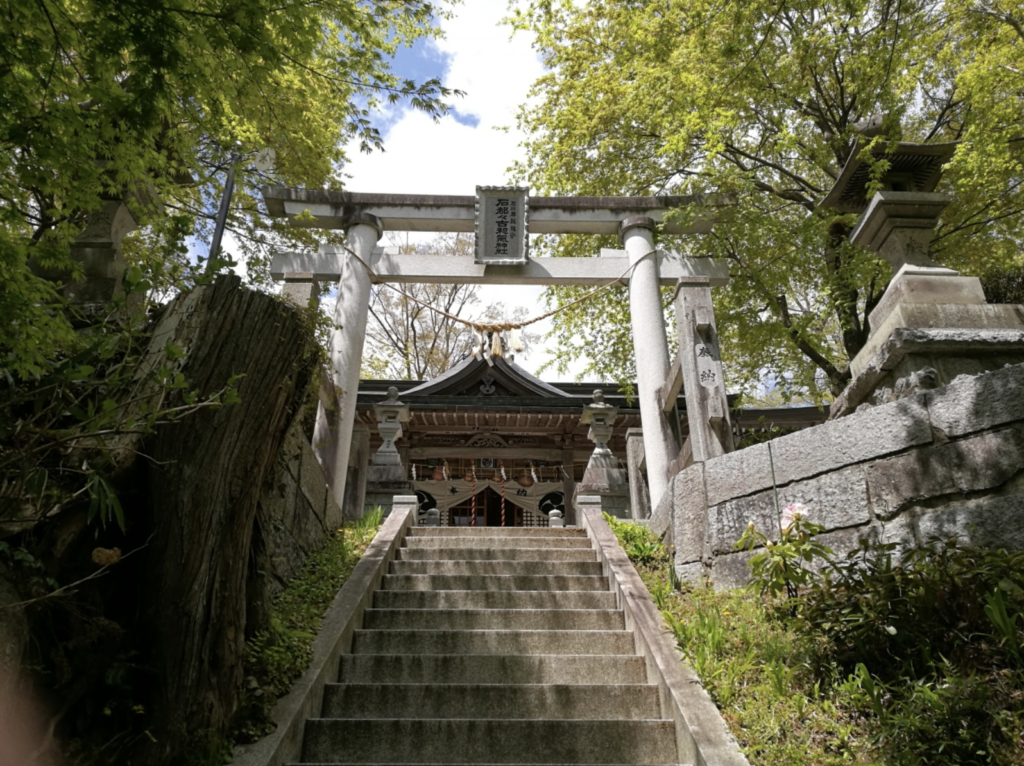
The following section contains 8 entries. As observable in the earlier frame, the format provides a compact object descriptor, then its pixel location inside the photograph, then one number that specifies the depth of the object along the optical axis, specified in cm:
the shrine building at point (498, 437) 1317
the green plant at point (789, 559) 435
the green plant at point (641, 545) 658
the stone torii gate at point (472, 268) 857
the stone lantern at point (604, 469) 1047
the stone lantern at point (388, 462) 1039
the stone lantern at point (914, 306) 479
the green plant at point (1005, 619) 314
